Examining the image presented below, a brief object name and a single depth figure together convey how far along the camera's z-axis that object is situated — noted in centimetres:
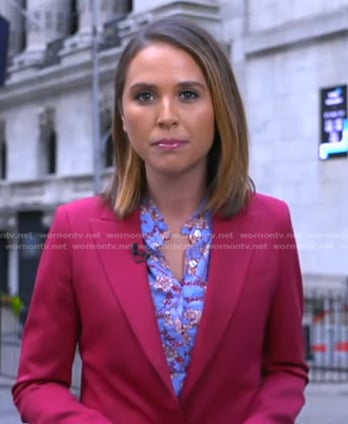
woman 216
